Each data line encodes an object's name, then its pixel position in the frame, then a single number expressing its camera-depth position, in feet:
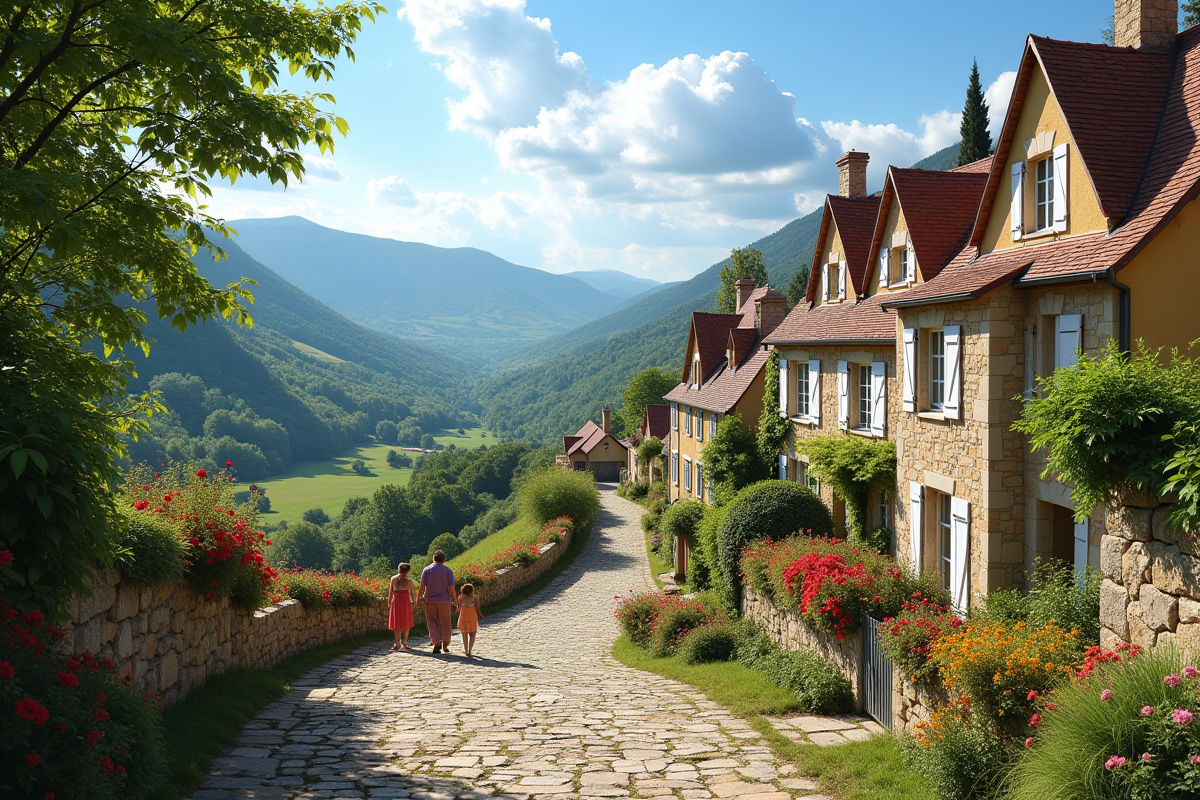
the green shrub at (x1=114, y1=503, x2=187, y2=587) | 22.40
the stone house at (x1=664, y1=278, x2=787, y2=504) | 85.40
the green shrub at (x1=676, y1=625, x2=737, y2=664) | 44.45
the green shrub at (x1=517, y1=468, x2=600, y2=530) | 127.44
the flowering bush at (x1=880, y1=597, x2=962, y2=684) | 24.44
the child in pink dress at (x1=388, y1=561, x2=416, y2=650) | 45.98
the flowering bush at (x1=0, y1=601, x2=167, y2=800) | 12.85
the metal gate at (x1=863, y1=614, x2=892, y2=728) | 27.58
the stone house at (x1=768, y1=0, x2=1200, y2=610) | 29.89
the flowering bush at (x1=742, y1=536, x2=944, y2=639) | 31.30
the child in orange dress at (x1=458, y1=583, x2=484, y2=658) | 45.70
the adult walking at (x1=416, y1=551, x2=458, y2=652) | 44.65
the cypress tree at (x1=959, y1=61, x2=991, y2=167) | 115.75
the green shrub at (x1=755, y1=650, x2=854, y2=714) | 30.48
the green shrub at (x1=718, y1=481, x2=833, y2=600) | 54.54
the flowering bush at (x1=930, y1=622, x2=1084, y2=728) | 19.79
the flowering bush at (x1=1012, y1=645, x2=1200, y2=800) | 13.78
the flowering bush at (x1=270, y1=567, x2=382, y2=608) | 40.86
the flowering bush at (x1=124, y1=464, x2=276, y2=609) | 26.63
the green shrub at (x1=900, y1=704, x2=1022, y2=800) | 19.44
